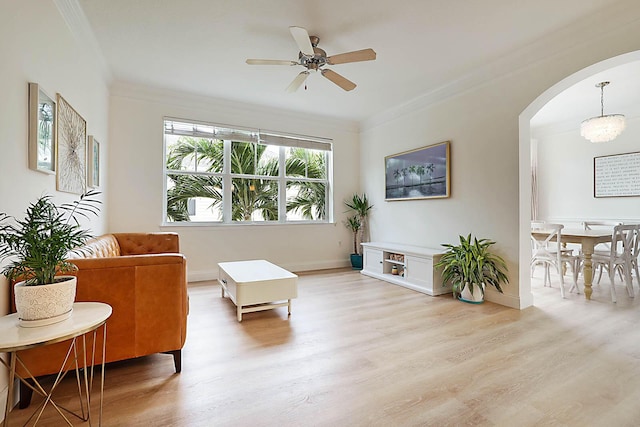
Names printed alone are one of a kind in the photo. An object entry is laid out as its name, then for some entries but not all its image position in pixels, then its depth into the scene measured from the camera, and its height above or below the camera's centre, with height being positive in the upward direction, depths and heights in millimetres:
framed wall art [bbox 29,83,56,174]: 1821 +524
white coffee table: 2932 -740
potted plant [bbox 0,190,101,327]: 1267 -255
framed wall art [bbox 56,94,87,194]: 2232 +519
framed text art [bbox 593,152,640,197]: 4777 +630
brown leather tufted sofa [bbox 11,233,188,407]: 1701 -567
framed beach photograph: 4191 +614
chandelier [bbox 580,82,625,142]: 3908 +1143
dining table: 3539 -338
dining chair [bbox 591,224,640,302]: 3599 -515
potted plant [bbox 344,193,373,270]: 5738 -88
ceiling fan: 2544 +1444
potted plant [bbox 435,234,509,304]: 3449 -644
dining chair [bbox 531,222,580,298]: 3725 -491
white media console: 3871 -755
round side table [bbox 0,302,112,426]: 1109 -469
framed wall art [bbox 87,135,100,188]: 3008 +525
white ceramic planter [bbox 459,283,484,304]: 3500 -945
